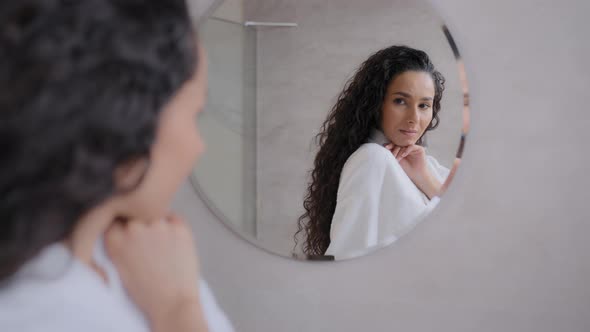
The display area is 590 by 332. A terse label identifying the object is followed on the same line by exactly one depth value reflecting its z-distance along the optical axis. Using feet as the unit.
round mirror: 3.22
